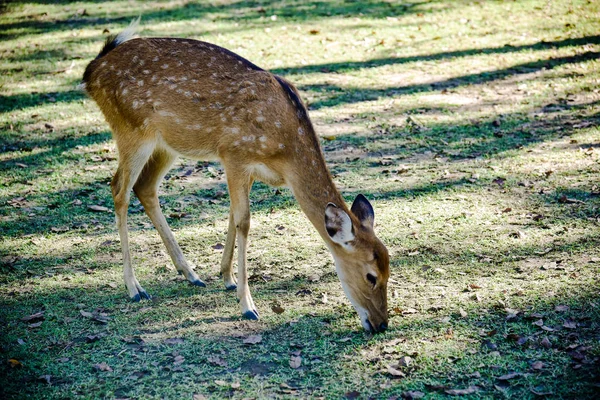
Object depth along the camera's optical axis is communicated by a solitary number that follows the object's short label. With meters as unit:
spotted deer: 10.31
